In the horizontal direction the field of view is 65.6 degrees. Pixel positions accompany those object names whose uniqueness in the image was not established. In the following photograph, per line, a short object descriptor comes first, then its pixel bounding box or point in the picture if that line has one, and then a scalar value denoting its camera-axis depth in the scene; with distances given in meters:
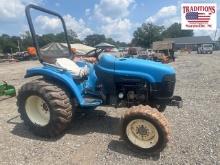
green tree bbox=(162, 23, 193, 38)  68.76
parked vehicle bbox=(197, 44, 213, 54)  30.04
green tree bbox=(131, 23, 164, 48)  49.05
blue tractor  2.62
